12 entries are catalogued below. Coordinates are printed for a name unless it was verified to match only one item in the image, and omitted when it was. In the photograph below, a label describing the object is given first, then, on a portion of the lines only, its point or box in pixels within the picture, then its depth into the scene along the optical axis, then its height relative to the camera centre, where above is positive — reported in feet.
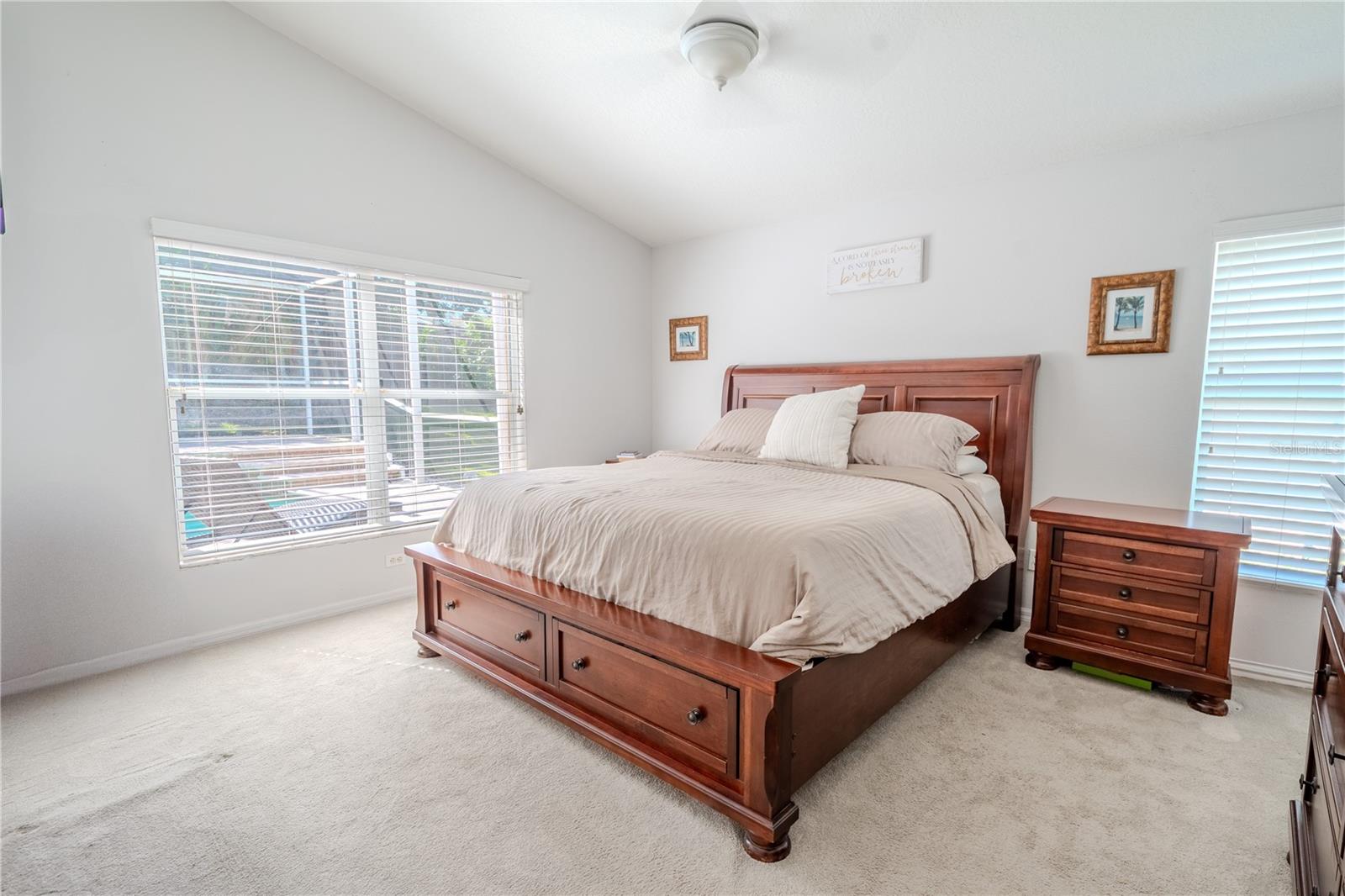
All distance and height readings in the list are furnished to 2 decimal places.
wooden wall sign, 10.80 +2.46
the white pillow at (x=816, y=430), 9.44 -0.50
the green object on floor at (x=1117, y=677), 7.56 -3.55
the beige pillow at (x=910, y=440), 9.10 -0.65
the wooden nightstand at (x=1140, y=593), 6.98 -2.41
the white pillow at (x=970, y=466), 9.25 -1.04
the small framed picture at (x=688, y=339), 14.28 +1.42
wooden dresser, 3.37 -2.27
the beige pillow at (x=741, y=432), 11.13 -0.64
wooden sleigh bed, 4.91 -2.80
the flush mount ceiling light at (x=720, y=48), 7.27 +4.31
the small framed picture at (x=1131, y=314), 8.48 +1.23
